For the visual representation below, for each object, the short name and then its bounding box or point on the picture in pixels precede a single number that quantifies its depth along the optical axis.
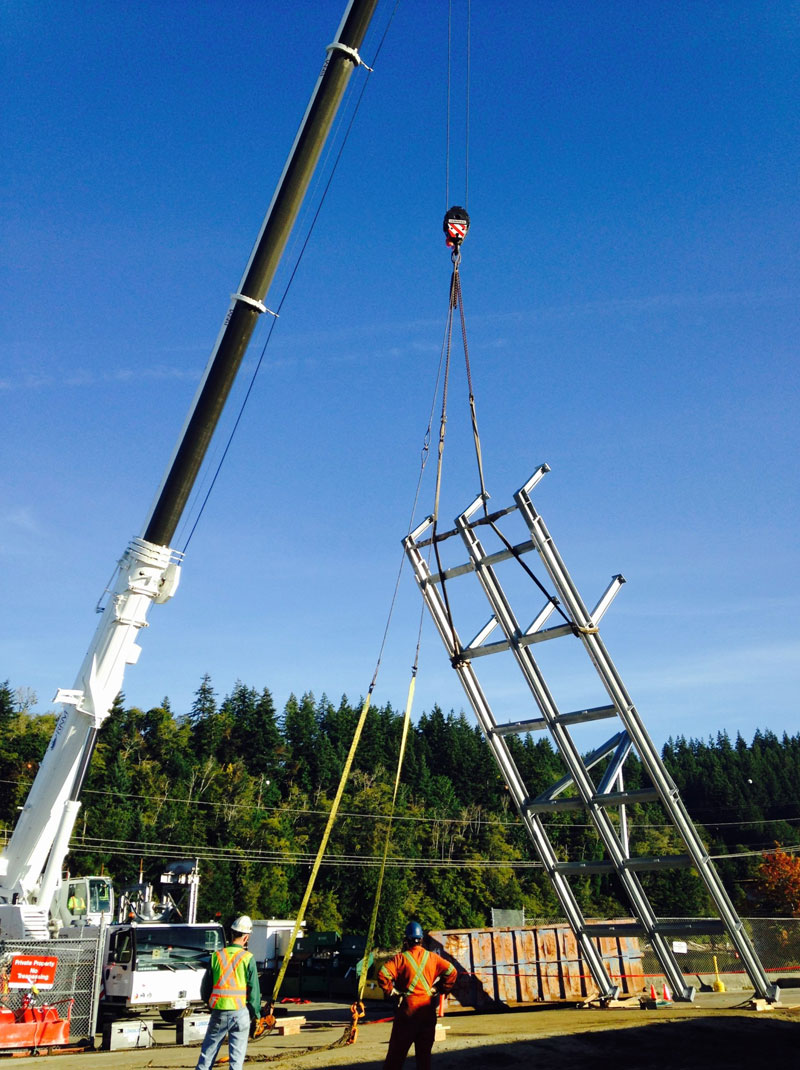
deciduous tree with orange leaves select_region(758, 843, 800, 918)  75.94
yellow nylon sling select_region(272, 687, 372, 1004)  11.45
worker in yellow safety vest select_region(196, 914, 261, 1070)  7.87
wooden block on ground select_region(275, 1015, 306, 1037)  13.84
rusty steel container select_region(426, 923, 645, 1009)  16.16
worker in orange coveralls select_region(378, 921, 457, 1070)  7.91
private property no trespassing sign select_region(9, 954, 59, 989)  12.18
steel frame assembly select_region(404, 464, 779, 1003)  13.28
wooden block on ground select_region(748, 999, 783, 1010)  13.07
